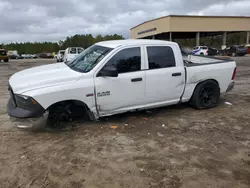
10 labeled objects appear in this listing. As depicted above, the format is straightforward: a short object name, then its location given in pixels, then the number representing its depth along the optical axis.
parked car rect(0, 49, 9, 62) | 32.17
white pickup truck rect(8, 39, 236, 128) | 4.02
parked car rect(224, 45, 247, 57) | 30.46
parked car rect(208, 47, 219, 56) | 33.06
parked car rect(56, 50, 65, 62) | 29.03
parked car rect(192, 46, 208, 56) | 31.20
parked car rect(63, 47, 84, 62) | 19.46
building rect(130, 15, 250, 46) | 40.47
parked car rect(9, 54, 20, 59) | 55.64
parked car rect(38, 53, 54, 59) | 64.16
